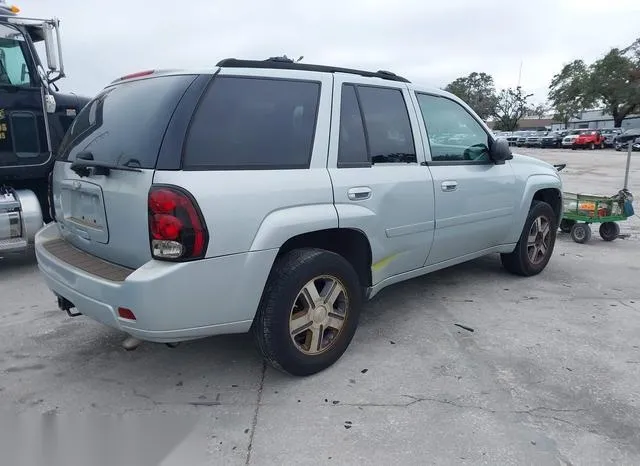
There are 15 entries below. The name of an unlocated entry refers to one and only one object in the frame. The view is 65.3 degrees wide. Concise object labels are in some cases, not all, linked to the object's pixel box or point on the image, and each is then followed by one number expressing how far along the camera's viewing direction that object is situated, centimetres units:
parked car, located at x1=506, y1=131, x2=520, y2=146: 4739
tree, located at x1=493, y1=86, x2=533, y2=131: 7812
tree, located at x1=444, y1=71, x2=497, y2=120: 7788
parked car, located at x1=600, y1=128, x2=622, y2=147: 3867
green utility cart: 690
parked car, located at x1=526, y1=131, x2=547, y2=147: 4368
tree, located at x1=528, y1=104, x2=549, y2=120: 8381
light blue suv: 253
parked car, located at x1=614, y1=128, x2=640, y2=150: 3272
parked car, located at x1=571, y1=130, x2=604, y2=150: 3766
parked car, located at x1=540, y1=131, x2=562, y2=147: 4175
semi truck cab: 541
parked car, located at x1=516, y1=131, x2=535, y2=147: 4603
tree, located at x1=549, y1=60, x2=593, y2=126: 5753
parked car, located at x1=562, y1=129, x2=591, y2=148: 3878
